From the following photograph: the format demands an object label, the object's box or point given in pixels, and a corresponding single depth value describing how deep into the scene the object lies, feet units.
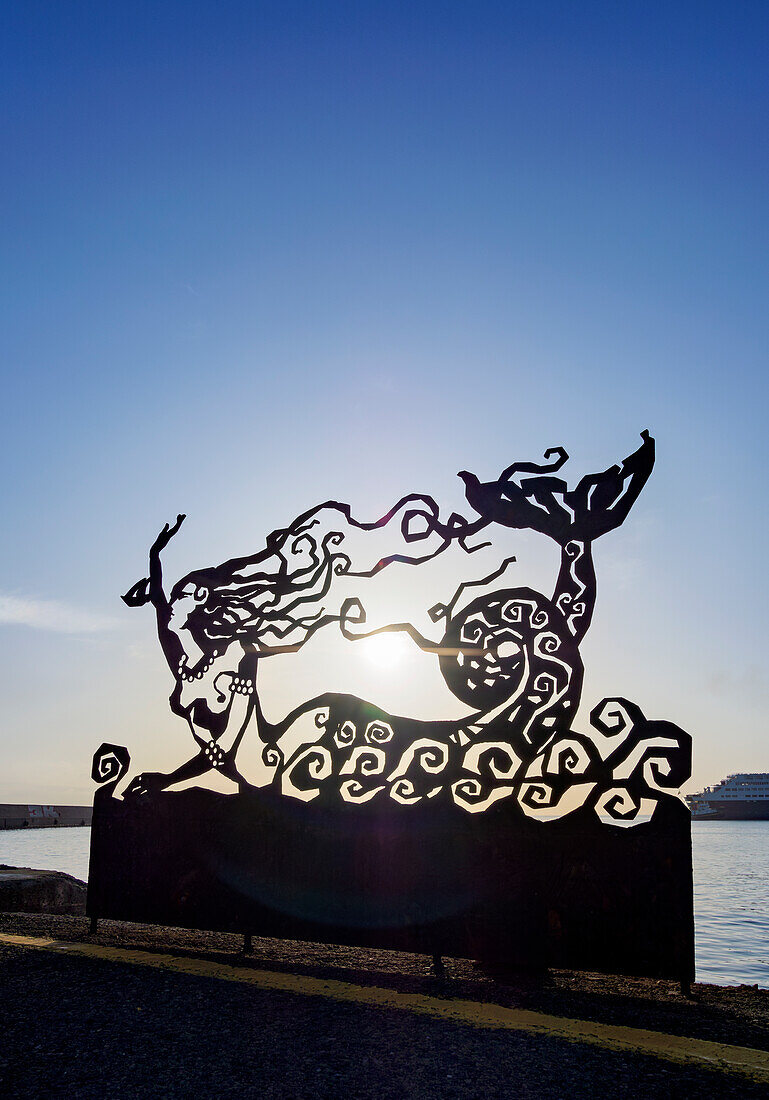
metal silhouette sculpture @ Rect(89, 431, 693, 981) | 16.92
